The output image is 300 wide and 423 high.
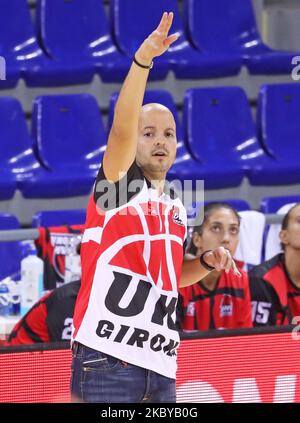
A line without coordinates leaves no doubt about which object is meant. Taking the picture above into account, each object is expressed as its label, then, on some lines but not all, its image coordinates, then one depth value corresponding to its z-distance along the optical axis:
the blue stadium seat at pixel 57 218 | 12.63
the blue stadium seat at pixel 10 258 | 11.83
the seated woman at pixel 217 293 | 10.63
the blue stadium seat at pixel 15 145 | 13.16
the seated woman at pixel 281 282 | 10.90
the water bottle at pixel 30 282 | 10.65
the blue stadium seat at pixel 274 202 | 13.78
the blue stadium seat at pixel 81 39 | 14.05
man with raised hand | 6.37
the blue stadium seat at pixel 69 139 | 13.27
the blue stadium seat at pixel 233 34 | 15.02
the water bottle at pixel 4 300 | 10.70
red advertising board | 7.91
